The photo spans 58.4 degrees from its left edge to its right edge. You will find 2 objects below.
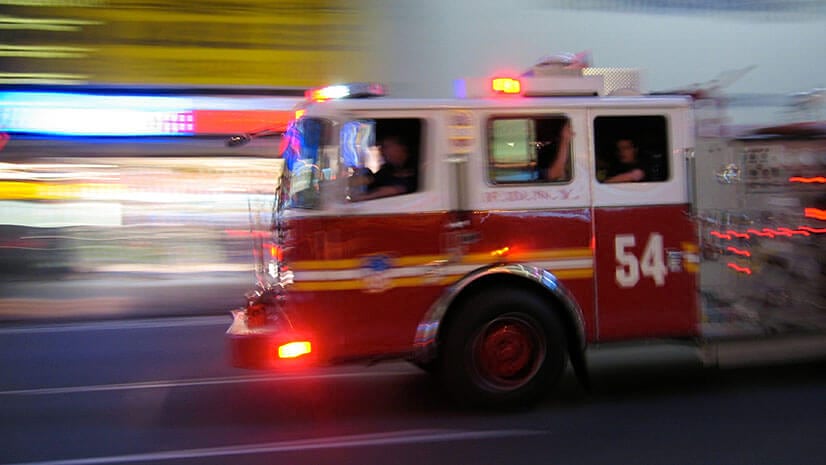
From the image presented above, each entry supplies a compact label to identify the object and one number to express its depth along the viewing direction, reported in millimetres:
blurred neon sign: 11672
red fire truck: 5242
